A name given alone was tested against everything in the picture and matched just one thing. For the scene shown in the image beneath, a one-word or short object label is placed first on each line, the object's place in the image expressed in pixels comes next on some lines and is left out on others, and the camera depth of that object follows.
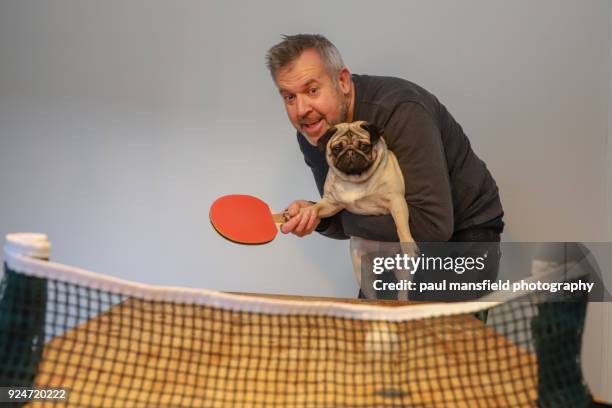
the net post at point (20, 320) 1.28
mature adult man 2.42
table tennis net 1.30
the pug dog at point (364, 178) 2.40
